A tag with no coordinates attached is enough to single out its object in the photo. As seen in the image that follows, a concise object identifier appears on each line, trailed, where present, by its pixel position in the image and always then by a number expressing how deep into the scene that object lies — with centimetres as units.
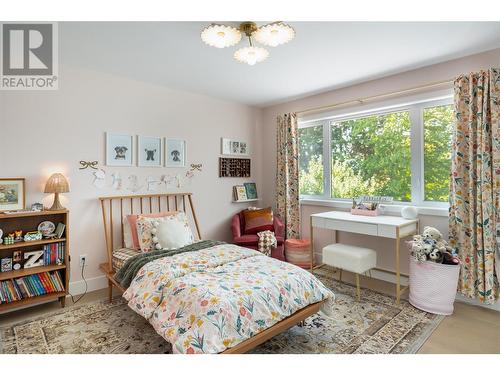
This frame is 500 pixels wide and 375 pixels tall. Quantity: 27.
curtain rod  283
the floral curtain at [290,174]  409
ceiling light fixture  194
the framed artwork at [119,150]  313
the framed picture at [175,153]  359
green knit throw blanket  241
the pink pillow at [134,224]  298
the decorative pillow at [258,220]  391
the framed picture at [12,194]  249
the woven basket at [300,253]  374
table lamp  258
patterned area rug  200
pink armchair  372
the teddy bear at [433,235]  264
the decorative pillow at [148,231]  279
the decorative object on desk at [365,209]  327
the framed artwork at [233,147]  418
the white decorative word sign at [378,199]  330
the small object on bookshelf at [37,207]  257
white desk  274
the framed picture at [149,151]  335
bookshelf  241
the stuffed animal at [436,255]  252
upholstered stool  280
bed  161
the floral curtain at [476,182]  244
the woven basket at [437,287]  246
